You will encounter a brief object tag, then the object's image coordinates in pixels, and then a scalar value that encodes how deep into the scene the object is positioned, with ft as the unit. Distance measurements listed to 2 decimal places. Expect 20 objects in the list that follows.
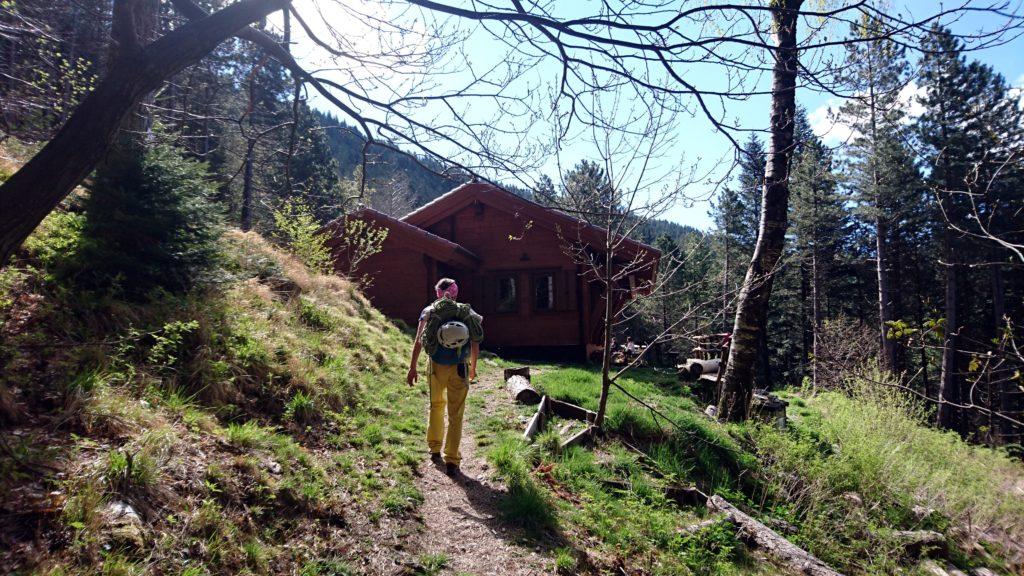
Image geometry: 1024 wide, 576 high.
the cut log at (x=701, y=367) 43.83
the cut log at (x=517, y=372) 29.04
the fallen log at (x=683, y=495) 16.03
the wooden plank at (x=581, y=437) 18.26
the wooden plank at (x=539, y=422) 18.58
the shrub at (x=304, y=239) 34.73
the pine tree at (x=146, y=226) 15.53
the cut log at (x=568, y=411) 22.23
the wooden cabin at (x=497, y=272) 48.14
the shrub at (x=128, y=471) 8.54
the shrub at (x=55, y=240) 14.79
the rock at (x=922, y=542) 16.25
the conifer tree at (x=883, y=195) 66.28
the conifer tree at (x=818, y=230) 87.81
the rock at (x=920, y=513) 18.52
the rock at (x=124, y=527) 7.61
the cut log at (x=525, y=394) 24.50
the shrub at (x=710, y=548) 12.25
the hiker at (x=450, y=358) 15.33
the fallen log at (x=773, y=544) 13.14
